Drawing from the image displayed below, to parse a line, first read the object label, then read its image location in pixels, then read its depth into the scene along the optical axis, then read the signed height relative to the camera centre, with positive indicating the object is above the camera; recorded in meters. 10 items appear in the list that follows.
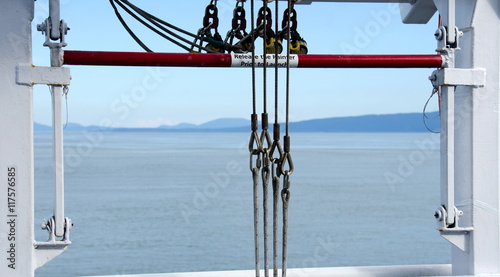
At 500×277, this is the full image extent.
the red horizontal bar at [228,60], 3.17 +0.31
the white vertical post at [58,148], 3.07 -0.07
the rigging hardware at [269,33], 3.38 +0.44
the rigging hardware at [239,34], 3.50 +0.46
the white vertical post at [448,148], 3.53 -0.09
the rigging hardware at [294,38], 3.46 +0.43
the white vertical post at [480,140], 3.61 -0.06
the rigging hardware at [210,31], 3.60 +0.49
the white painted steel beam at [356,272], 3.62 -0.72
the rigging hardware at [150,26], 3.66 +0.53
